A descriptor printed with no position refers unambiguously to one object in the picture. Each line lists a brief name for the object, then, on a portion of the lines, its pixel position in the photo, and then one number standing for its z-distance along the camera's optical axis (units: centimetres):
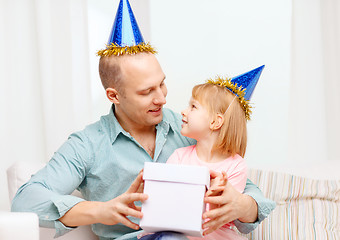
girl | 184
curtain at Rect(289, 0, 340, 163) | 351
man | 178
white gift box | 151
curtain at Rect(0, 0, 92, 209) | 320
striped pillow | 212
